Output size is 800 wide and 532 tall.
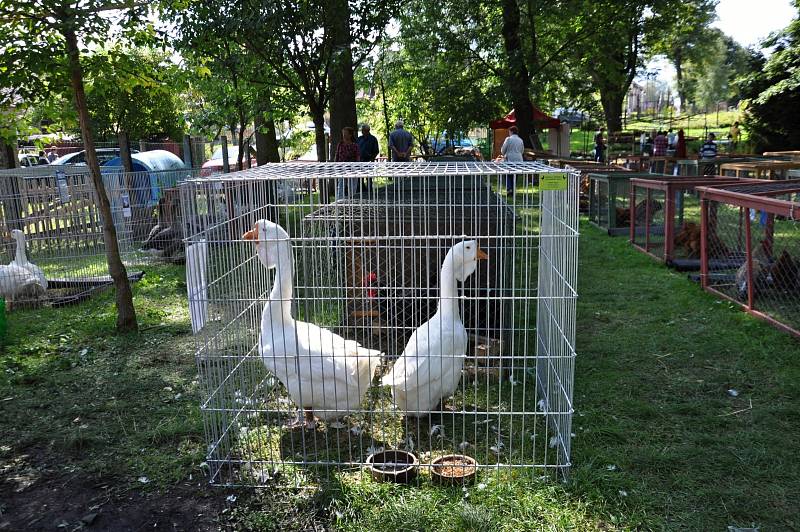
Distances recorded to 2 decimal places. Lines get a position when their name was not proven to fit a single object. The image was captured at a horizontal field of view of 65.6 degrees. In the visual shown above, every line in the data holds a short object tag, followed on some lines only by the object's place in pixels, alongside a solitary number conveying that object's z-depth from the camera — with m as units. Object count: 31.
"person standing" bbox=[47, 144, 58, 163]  20.16
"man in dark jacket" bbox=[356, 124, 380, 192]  11.02
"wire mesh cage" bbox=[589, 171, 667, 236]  10.75
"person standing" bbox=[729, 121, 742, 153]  23.56
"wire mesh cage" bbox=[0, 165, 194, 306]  7.56
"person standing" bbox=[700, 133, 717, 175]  18.73
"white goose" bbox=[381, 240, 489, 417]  3.92
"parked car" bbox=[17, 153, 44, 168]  16.80
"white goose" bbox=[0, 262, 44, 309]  7.28
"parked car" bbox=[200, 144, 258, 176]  17.16
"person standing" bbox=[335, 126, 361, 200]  9.69
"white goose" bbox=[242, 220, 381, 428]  3.89
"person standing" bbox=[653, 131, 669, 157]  21.34
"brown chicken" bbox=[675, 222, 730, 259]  7.96
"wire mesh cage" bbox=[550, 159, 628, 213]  11.93
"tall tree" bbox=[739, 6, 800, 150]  19.75
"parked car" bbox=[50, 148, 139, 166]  17.09
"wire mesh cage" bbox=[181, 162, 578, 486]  3.67
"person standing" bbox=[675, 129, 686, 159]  20.45
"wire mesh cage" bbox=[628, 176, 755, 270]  8.14
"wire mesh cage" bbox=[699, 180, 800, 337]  5.98
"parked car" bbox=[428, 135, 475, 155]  24.11
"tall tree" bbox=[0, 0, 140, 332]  5.00
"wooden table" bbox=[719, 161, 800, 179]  11.45
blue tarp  10.41
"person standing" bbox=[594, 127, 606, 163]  25.13
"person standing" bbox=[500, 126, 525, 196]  13.34
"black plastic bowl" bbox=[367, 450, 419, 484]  3.53
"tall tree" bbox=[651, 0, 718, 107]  21.34
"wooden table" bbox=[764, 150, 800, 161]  14.31
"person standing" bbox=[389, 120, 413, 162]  12.69
